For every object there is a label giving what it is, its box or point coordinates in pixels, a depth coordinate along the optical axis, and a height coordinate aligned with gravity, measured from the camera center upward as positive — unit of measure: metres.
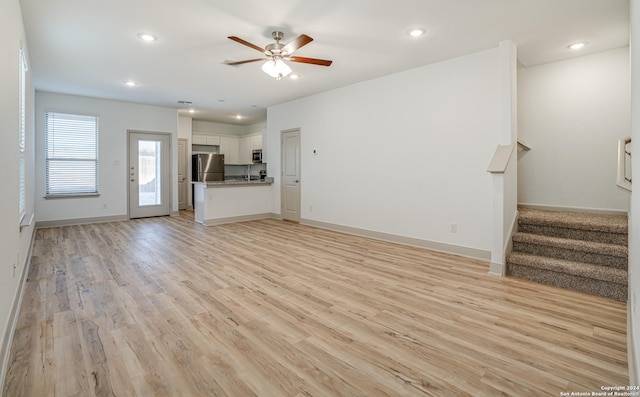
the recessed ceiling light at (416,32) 3.52 +1.84
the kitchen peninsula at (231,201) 6.68 -0.21
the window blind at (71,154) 6.42 +0.79
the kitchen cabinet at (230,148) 10.15 +1.43
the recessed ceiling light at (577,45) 3.82 +1.84
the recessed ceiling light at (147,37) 3.63 +1.84
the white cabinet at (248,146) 9.73 +1.48
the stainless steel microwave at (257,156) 9.65 +1.13
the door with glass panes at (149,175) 7.46 +0.42
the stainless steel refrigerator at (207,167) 9.01 +0.73
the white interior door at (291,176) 7.12 +0.38
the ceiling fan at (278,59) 3.60 +1.61
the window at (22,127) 3.18 +0.66
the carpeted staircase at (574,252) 3.02 -0.65
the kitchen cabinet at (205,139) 9.48 +1.63
